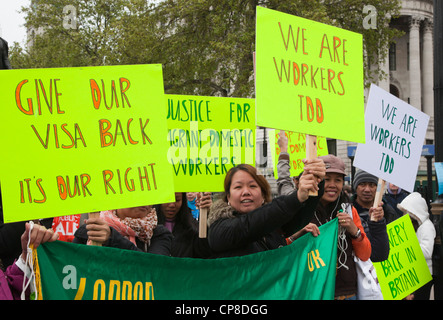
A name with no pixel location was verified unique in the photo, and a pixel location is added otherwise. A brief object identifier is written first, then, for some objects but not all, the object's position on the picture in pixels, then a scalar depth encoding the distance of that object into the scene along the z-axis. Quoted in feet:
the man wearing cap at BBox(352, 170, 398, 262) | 13.50
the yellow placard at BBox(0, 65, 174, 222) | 9.19
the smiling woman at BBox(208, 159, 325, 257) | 10.07
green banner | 9.17
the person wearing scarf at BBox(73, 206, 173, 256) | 11.37
